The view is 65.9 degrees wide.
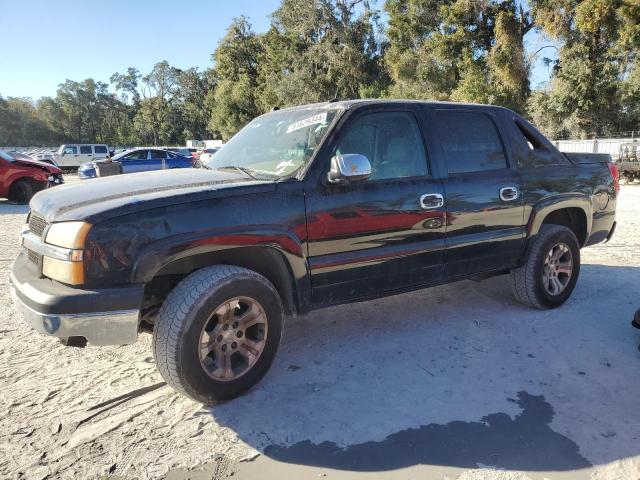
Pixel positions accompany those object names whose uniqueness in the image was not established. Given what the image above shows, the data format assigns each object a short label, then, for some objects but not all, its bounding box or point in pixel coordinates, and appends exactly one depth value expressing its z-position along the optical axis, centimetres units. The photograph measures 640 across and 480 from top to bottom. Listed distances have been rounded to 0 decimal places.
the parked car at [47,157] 2915
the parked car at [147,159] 2058
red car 1294
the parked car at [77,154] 3423
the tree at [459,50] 2825
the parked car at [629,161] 1841
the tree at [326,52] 3941
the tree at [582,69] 2445
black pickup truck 267
